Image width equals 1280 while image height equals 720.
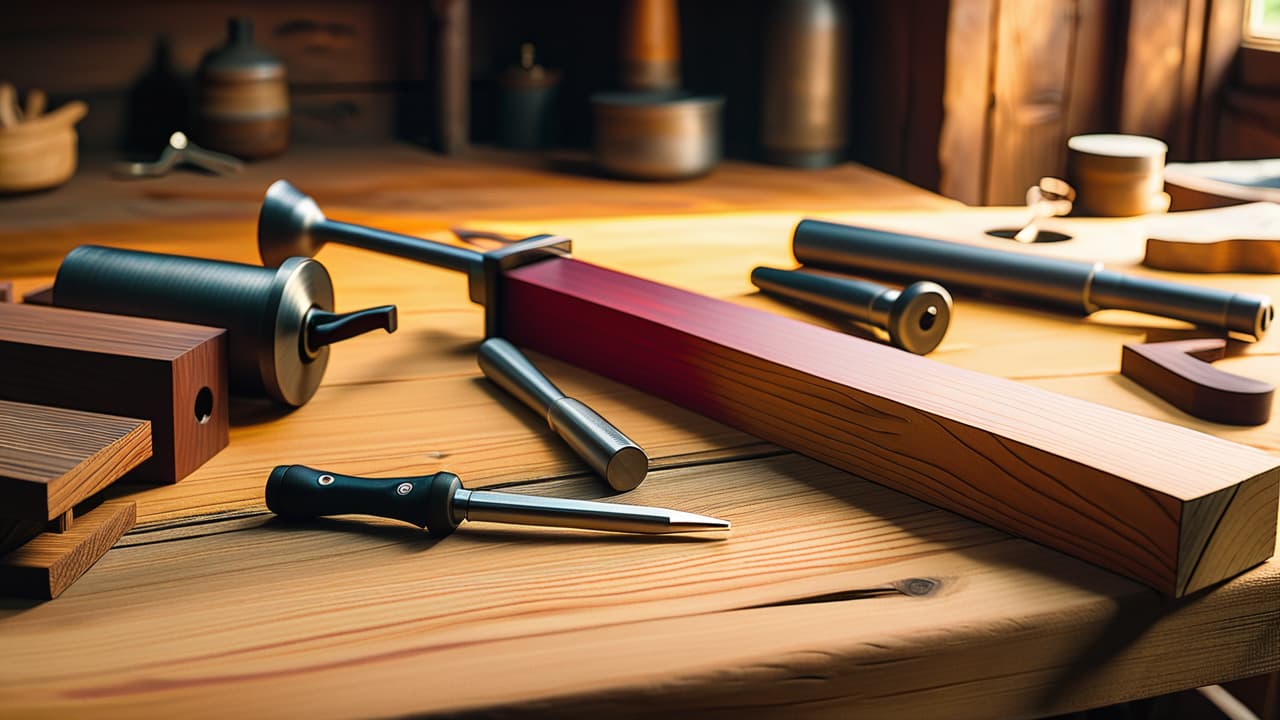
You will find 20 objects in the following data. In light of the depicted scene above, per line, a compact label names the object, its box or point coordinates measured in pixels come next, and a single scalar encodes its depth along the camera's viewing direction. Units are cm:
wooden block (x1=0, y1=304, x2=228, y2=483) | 65
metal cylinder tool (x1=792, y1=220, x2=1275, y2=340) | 90
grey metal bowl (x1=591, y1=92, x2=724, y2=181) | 163
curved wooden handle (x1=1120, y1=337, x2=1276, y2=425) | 74
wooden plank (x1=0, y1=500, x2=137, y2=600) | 54
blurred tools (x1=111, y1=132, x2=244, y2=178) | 167
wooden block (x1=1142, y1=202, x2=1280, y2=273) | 109
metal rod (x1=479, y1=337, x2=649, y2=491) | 66
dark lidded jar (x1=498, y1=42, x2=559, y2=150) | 192
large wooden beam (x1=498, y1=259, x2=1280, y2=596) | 55
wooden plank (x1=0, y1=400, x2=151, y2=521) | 52
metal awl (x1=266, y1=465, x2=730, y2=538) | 60
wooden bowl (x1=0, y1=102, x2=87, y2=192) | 145
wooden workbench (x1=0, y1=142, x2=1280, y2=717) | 48
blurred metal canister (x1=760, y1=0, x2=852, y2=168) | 174
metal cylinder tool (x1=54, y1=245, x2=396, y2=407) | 72
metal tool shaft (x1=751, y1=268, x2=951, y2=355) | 86
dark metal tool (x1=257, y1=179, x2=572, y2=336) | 94
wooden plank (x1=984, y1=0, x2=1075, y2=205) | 167
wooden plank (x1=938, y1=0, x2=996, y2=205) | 165
